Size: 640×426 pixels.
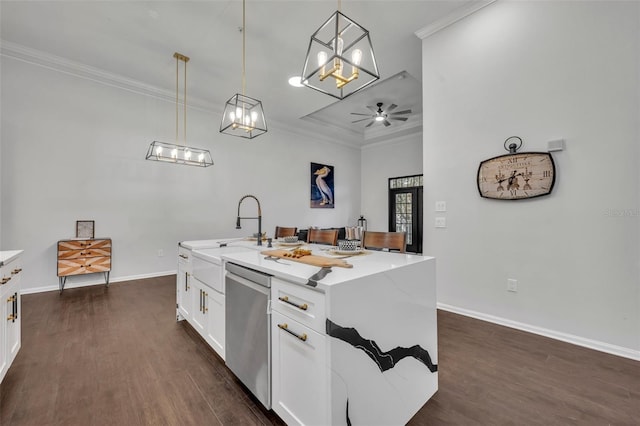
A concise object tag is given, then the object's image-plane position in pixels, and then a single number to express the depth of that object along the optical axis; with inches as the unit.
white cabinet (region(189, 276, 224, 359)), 74.2
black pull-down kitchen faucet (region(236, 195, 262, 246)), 101.2
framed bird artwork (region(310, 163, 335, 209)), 277.7
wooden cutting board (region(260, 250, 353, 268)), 55.3
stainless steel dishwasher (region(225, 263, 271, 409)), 54.9
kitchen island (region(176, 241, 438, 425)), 42.1
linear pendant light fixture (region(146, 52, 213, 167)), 146.8
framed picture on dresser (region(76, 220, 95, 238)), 155.2
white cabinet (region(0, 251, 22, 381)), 62.2
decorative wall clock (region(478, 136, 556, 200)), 94.0
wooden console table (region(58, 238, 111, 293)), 143.7
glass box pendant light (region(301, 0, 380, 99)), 68.4
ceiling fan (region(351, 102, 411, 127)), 208.4
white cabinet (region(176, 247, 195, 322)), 95.0
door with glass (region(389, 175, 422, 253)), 282.5
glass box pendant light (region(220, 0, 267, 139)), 108.8
